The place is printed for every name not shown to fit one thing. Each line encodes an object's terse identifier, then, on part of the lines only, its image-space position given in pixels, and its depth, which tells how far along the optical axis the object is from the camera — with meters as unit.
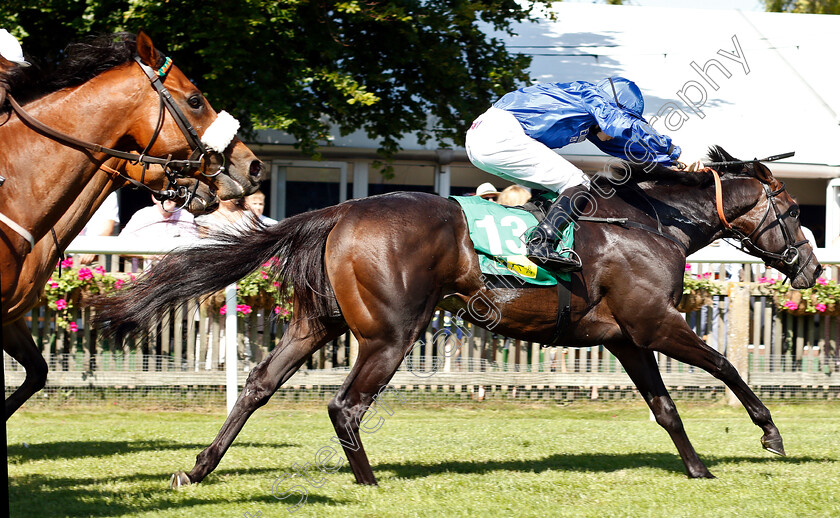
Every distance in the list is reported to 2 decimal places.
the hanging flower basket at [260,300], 14.02
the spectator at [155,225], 12.94
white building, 23.11
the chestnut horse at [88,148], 7.29
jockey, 9.18
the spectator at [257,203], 13.92
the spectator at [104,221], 14.48
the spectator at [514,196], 13.54
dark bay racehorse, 8.70
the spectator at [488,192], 15.62
